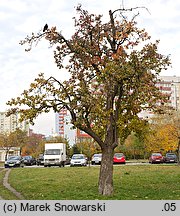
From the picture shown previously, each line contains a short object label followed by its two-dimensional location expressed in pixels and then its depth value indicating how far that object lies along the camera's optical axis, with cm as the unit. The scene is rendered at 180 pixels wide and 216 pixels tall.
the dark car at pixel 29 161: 5453
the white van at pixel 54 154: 4434
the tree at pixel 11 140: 7712
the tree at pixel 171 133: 3797
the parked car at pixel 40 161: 5314
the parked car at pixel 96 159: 4719
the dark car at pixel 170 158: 5144
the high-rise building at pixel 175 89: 11982
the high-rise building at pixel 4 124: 12579
